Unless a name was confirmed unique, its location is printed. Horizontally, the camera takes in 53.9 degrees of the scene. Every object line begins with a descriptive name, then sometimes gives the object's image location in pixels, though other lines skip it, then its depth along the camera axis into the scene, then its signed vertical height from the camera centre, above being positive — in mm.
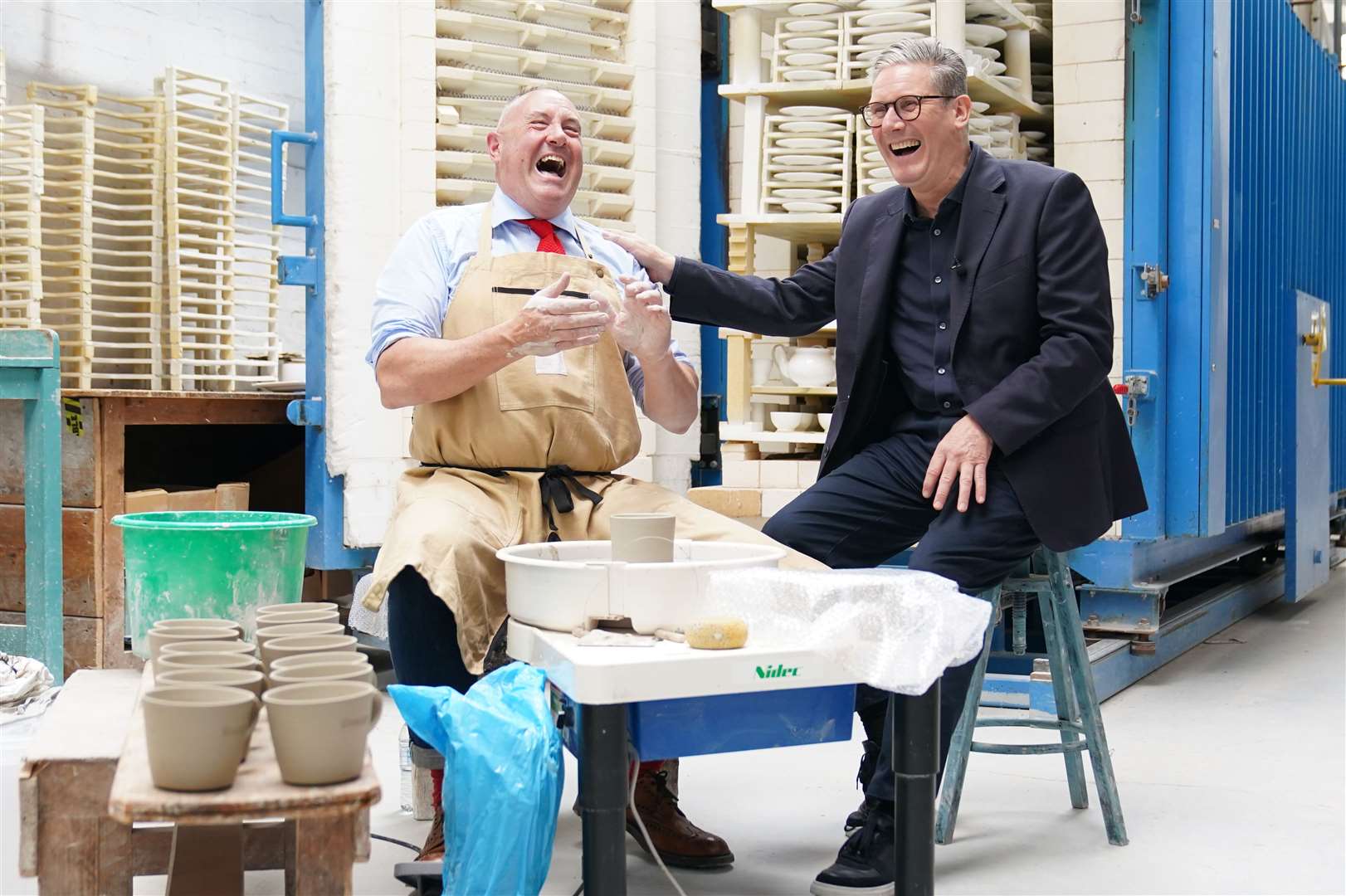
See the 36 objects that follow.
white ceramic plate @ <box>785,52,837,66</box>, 5211 +1502
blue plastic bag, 2129 -556
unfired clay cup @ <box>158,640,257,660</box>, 1975 -311
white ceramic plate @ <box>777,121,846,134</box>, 5203 +1235
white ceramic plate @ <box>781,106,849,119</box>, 5234 +1300
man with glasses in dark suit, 3094 +206
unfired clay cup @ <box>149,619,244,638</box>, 2135 -301
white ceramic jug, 5172 +286
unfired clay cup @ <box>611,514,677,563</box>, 2379 -179
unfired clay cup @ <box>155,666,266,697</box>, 1803 -325
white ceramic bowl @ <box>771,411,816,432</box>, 5262 +78
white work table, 1975 -430
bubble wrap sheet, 2051 -285
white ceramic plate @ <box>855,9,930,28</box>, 5090 +1629
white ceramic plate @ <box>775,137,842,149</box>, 5199 +1168
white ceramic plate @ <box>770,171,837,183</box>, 5176 +1031
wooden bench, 1576 -499
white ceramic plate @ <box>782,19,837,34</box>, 5207 +1634
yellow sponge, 2025 -298
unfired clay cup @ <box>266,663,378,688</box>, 1803 -324
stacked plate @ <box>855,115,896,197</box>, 5086 +1052
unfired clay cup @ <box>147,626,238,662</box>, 2092 -310
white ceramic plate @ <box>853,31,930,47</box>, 5090 +1555
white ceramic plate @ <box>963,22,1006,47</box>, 5164 +1600
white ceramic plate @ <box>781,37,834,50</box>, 5215 +1566
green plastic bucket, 2498 -248
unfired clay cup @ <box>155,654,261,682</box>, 1907 -321
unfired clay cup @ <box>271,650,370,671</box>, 1896 -317
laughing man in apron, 2771 +108
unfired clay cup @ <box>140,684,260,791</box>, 1564 -359
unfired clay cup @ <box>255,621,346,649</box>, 2113 -306
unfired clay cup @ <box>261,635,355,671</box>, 2000 -313
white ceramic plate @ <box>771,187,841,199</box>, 5188 +969
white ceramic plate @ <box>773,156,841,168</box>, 5180 +1093
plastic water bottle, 3447 -852
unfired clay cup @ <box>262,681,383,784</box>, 1599 -361
